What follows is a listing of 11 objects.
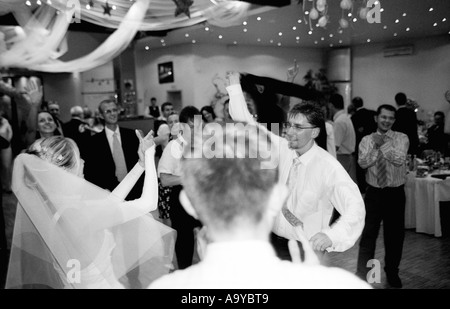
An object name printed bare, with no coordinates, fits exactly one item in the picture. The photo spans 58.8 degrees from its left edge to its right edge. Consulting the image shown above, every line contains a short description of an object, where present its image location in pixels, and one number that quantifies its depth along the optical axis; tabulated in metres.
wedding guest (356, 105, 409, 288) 3.01
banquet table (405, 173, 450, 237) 4.11
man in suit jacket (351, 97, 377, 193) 5.66
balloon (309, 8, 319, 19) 4.45
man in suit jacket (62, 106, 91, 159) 4.67
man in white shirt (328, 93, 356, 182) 5.17
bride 1.57
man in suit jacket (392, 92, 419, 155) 4.54
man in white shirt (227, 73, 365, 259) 1.85
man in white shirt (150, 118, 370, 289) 0.77
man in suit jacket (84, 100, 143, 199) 3.16
